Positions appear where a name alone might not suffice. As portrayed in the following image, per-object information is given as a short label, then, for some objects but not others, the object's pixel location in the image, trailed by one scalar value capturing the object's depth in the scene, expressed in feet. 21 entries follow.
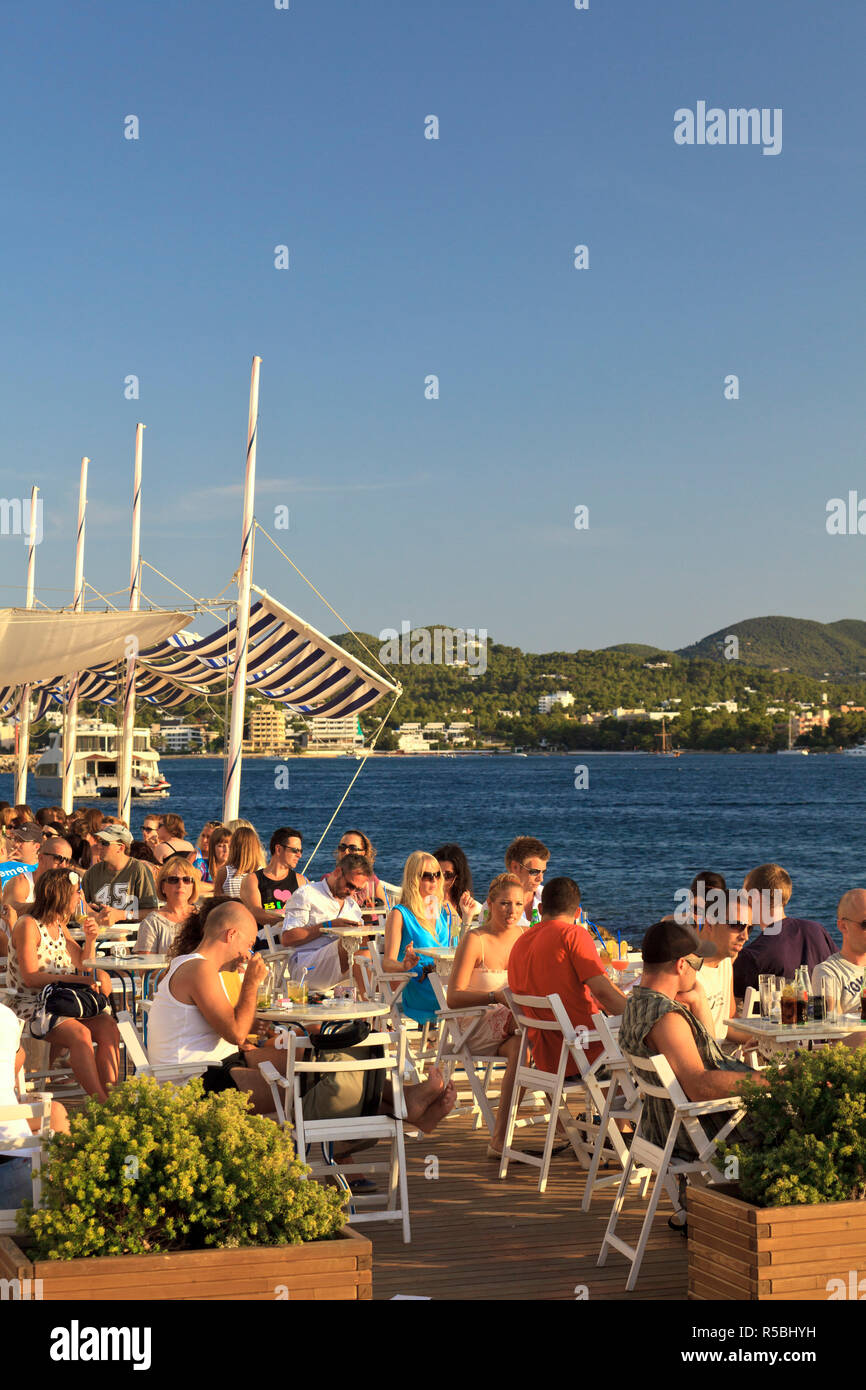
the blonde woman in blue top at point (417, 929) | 22.61
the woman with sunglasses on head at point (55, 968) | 20.44
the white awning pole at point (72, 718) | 76.59
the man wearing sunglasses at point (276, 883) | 28.02
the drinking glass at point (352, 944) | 26.32
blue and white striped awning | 55.62
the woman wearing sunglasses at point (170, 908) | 23.48
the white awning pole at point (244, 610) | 46.70
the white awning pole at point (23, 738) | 84.99
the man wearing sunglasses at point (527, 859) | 22.08
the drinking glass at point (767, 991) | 16.83
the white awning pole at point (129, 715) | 60.39
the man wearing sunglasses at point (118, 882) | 29.25
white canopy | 42.88
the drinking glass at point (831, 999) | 16.85
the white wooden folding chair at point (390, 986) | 22.66
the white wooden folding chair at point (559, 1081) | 17.47
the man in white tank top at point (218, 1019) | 15.93
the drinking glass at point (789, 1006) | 16.61
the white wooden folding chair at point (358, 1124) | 15.25
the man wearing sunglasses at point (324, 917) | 25.62
